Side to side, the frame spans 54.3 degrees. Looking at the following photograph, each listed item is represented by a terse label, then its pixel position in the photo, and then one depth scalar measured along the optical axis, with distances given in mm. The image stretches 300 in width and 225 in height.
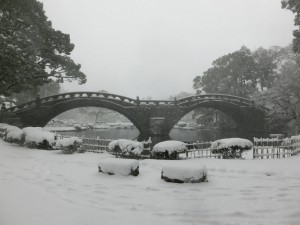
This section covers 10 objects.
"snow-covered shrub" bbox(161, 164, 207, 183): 8836
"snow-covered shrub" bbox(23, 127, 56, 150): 16766
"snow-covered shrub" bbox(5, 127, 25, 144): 17408
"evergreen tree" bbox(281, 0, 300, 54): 22381
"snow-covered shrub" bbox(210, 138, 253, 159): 13797
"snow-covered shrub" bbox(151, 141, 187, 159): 13188
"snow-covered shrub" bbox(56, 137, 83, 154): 15216
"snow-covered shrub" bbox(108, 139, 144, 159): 13306
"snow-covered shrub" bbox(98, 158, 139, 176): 9766
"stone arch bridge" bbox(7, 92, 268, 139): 31297
